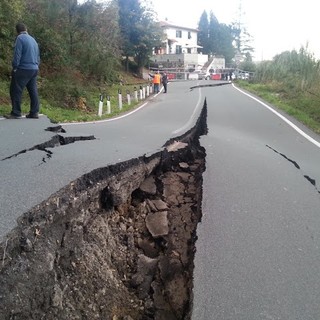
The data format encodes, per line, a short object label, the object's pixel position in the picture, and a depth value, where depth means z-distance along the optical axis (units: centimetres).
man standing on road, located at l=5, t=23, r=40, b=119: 779
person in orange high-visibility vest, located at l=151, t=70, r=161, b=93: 2727
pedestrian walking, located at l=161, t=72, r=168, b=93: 2742
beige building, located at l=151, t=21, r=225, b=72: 5944
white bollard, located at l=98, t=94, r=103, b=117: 1323
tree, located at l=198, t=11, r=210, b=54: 8058
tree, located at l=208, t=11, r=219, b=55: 7894
